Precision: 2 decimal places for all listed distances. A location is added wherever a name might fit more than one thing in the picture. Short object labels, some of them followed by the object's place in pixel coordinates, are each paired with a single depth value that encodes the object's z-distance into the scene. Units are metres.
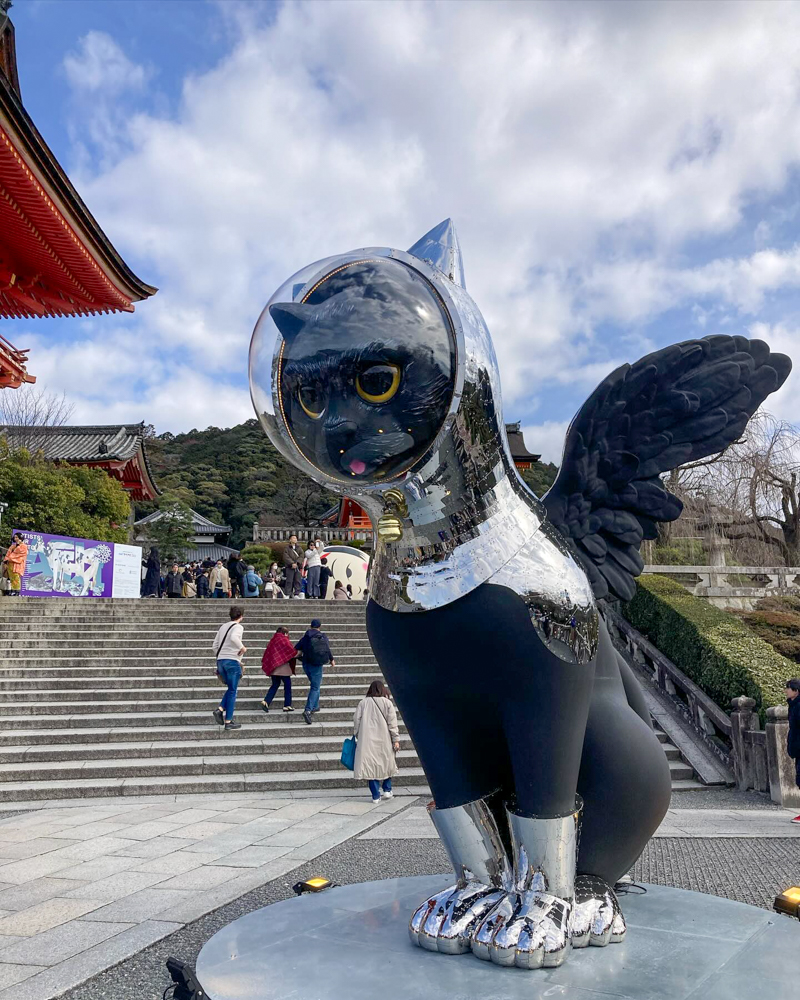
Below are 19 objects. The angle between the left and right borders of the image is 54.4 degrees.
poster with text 14.67
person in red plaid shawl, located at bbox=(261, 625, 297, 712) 9.37
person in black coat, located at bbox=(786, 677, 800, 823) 6.58
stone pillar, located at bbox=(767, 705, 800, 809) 7.34
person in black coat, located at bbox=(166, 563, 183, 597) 20.44
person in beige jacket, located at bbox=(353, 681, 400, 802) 7.03
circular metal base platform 1.99
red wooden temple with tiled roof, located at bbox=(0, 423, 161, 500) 27.44
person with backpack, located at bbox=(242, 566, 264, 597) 18.33
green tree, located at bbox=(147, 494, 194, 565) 32.91
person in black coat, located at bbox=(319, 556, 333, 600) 18.78
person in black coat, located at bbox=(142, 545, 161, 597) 20.78
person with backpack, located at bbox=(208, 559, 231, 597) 19.56
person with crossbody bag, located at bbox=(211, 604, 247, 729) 8.73
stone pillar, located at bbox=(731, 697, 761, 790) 7.90
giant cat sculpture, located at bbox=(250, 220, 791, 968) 2.08
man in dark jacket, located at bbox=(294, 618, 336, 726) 9.05
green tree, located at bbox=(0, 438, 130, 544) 18.75
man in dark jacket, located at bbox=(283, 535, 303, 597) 19.59
